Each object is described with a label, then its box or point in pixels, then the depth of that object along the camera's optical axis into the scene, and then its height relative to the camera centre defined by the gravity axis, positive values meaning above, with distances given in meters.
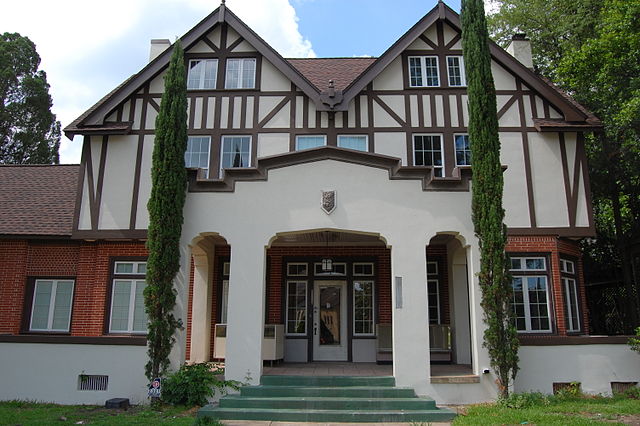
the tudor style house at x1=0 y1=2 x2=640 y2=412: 13.97 +3.57
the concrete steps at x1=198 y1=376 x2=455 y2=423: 9.51 -1.28
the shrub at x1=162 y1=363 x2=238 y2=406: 10.39 -1.05
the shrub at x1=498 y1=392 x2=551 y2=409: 10.11 -1.27
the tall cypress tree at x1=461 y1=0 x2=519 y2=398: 10.46 +2.69
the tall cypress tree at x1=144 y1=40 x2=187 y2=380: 10.76 +2.39
